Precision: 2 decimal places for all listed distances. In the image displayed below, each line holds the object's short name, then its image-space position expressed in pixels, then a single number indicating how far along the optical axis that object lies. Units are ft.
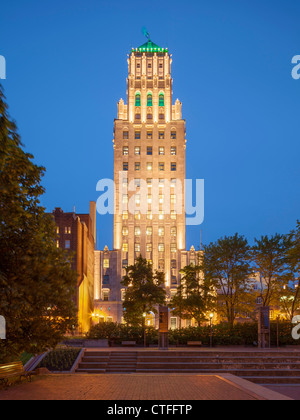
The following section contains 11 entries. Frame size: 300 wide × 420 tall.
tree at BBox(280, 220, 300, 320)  129.69
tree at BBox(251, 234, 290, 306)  148.56
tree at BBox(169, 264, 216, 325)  158.97
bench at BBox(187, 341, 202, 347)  118.73
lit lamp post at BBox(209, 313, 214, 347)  119.01
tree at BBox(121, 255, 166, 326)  164.35
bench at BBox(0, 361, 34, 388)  54.40
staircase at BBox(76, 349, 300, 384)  81.00
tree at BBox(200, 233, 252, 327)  149.59
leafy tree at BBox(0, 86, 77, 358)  41.55
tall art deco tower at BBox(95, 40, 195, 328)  320.70
